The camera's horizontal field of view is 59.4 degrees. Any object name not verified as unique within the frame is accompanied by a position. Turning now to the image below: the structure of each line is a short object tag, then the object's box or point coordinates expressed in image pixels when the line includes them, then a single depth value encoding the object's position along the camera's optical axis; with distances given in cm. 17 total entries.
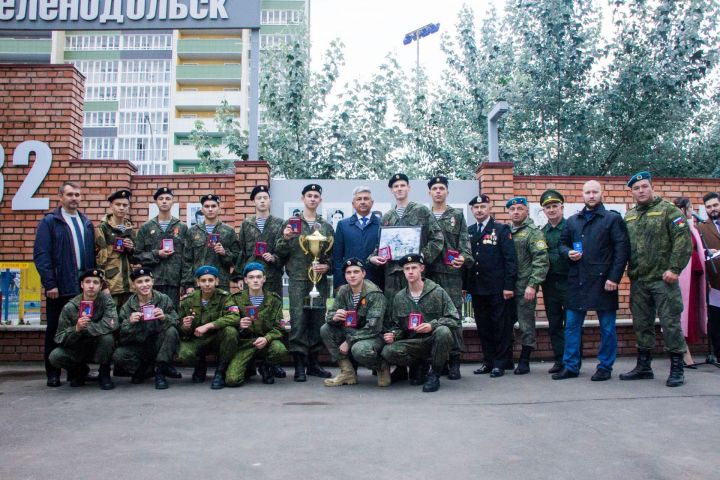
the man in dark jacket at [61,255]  638
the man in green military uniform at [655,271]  591
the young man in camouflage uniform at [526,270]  665
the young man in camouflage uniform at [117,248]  688
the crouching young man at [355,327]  602
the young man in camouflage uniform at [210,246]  706
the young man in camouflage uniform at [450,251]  662
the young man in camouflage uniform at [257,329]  622
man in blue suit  682
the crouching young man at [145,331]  618
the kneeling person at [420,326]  587
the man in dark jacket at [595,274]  616
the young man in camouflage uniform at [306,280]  669
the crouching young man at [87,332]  607
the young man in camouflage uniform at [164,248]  697
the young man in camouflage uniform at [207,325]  622
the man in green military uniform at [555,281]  678
